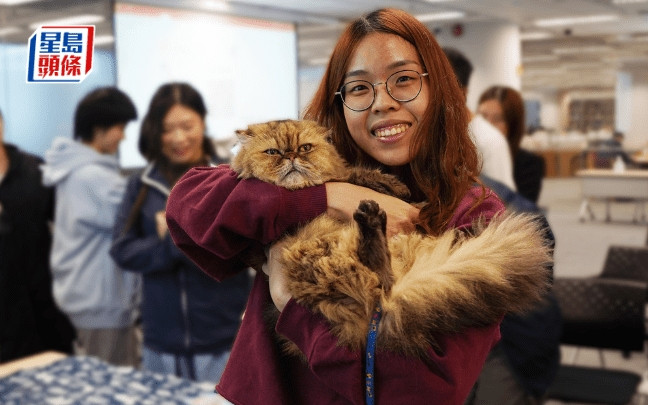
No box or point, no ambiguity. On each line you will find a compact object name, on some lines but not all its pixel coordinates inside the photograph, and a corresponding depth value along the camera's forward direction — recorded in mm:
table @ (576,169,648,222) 10102
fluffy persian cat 963
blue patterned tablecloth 2207
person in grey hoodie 3176
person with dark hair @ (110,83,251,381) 2682
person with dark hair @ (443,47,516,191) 3010
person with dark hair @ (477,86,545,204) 3801
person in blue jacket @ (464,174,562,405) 2149
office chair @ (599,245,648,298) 4031
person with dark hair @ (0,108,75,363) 3398
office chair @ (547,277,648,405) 2869
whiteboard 5457
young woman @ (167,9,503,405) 1074
